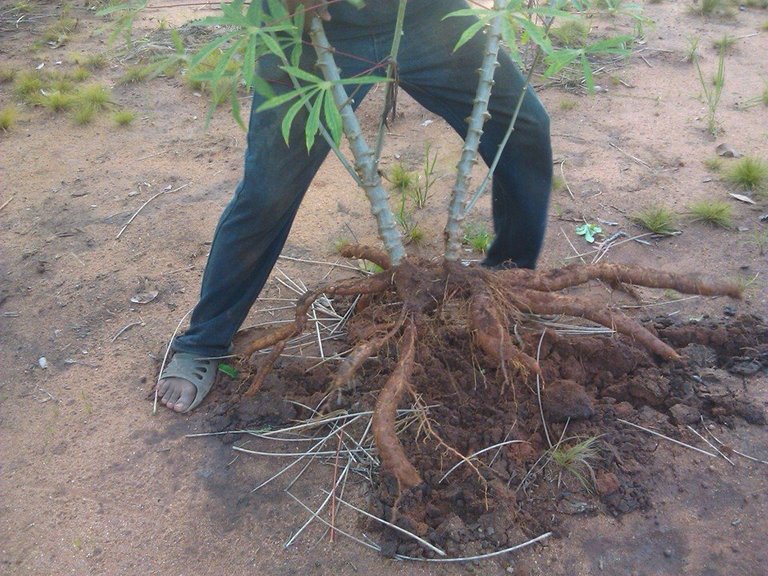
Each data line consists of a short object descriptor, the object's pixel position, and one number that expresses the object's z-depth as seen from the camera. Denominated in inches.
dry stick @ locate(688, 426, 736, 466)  72.6
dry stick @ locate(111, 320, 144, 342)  99.7
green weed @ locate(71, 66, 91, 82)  175.5
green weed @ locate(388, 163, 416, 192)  126.4
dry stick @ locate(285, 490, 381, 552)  68.8
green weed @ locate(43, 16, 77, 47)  196.1
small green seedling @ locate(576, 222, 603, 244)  112.8
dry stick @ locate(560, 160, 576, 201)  123.7
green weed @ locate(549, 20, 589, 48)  167.8
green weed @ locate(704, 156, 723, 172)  127.0
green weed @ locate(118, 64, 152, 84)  174.4
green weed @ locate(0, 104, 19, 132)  157.0
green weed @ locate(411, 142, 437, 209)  121.6
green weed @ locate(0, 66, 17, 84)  177.3
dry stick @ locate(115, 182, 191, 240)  122.2
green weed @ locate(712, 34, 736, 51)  170.9
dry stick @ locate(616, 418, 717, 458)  73.4
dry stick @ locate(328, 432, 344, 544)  71.4
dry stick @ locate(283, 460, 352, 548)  70.4
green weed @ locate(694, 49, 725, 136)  138.9
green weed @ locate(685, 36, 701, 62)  163.8
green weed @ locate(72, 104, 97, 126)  157.2
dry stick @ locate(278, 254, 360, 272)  109.8
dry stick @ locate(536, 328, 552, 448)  76.3
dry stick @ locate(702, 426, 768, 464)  72.3
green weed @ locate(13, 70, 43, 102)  168.8
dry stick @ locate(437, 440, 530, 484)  71.9
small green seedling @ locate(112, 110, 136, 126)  156.6
